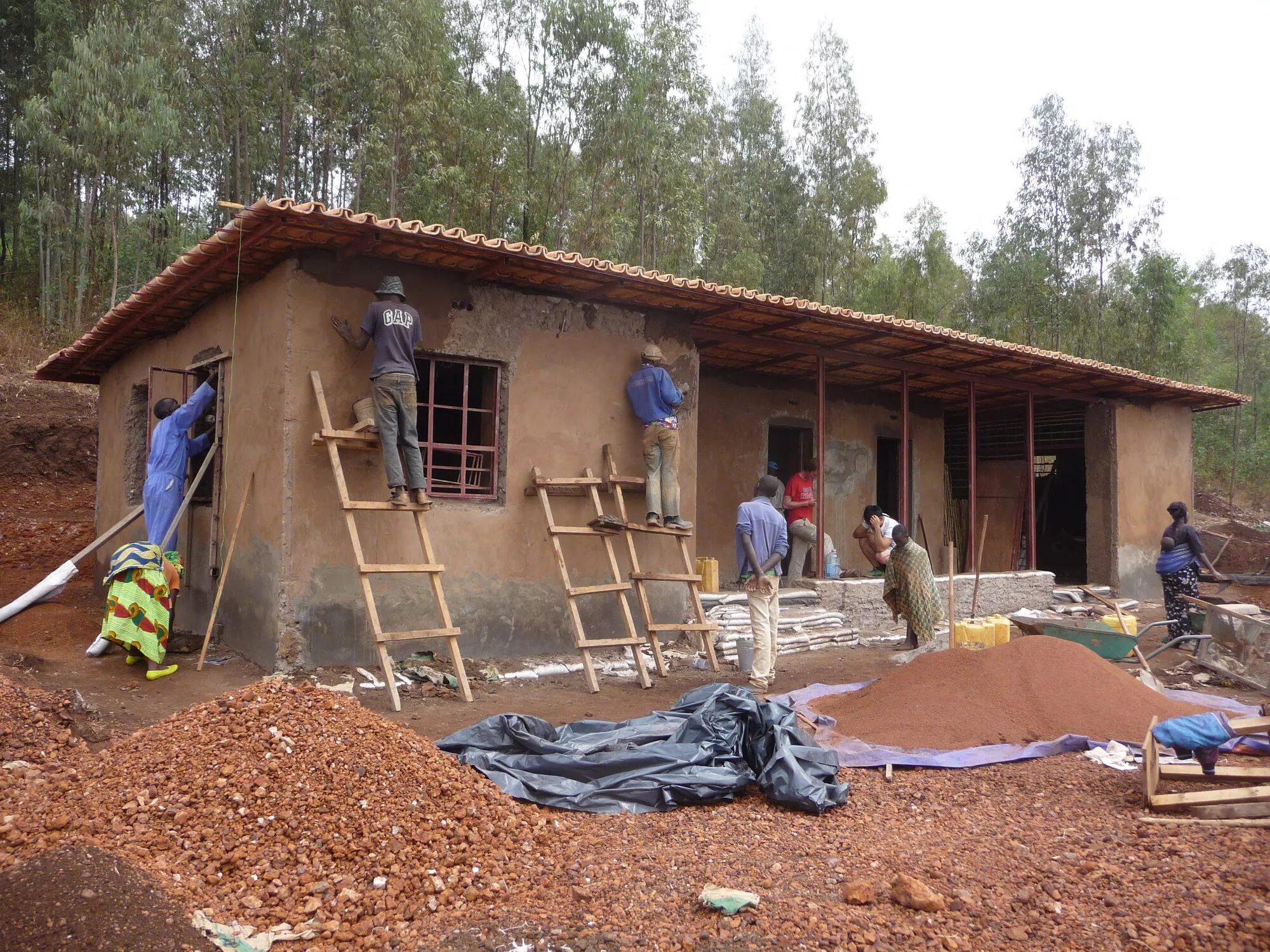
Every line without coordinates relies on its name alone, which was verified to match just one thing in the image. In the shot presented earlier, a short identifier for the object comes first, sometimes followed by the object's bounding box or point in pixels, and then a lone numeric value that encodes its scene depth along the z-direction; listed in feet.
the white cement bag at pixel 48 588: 29.91
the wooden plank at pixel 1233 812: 12.99
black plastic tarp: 14.21
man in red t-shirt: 36.65
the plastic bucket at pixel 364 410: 22.52
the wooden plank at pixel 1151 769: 13.62
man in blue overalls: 26.68
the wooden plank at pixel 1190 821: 12.67
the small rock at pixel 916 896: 10.23
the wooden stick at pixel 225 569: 23.16
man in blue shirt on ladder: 27.27
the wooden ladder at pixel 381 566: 20.67
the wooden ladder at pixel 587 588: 23.76
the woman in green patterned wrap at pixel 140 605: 22.49
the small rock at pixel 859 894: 10.53
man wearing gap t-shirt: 21.95
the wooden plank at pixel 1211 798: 13.00
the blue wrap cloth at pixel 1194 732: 13.78
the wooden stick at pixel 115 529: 28.45
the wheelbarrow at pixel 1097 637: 24.63
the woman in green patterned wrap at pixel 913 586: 28.30
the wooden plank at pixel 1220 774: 13.91
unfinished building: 22.41
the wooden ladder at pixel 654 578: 25.41
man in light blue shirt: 24.11
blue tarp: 17.02
